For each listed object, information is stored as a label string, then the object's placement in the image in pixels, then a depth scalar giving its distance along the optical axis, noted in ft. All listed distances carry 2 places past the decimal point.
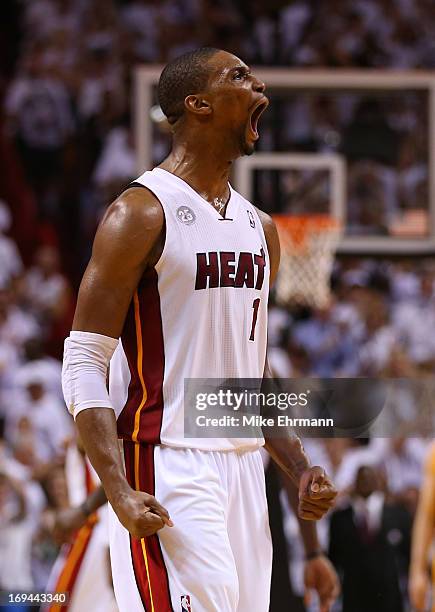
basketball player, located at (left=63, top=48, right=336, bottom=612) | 22.11
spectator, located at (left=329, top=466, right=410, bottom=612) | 46.42
